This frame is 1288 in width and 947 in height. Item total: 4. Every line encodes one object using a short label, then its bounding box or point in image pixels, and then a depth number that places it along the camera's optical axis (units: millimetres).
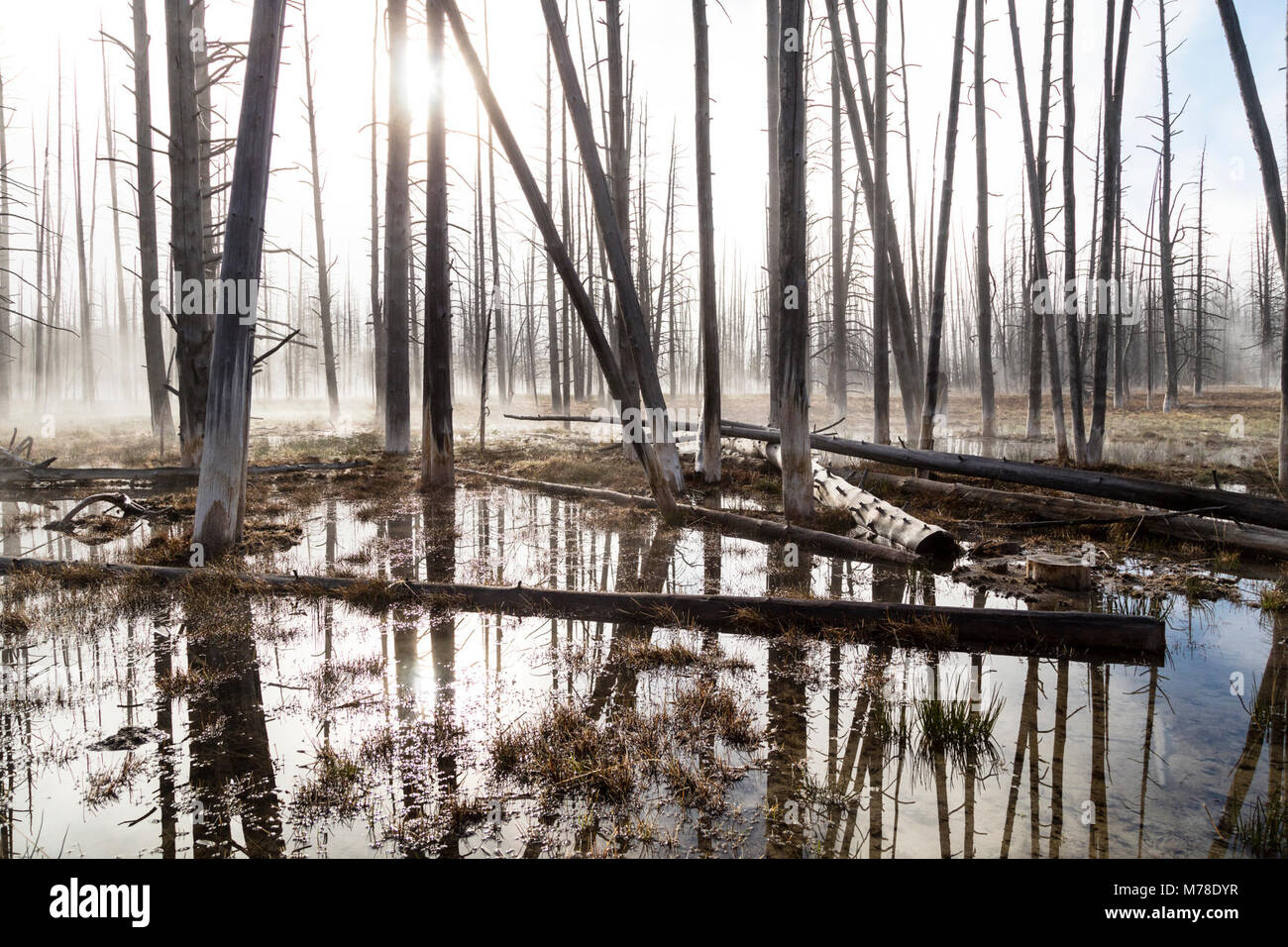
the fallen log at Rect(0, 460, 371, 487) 9664
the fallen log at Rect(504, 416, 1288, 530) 6356
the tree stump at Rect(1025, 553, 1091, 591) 5422
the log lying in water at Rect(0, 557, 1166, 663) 4055
